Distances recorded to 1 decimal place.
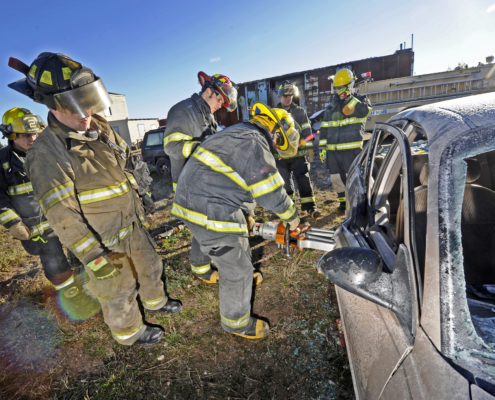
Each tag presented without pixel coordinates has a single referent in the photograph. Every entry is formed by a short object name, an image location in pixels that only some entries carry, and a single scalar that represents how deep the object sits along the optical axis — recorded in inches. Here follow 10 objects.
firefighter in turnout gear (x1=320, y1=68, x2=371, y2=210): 143.3
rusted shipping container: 438.9
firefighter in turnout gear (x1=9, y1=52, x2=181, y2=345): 61.3
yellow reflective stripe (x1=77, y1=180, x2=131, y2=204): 67.9
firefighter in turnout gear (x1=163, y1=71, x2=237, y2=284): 103.0
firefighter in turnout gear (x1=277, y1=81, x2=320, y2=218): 157.2
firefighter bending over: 68.9
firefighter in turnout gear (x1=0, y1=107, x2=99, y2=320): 93.8
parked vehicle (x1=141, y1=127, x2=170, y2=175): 347.6
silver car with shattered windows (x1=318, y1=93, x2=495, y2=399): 28.3
